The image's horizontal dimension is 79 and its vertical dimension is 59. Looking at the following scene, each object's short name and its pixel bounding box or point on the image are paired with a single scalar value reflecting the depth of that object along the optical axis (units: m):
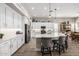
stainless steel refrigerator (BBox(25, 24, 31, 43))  4.80
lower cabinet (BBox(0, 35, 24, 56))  1.98
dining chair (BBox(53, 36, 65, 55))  2.98
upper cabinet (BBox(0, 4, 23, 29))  2.40
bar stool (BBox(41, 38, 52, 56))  2.68
